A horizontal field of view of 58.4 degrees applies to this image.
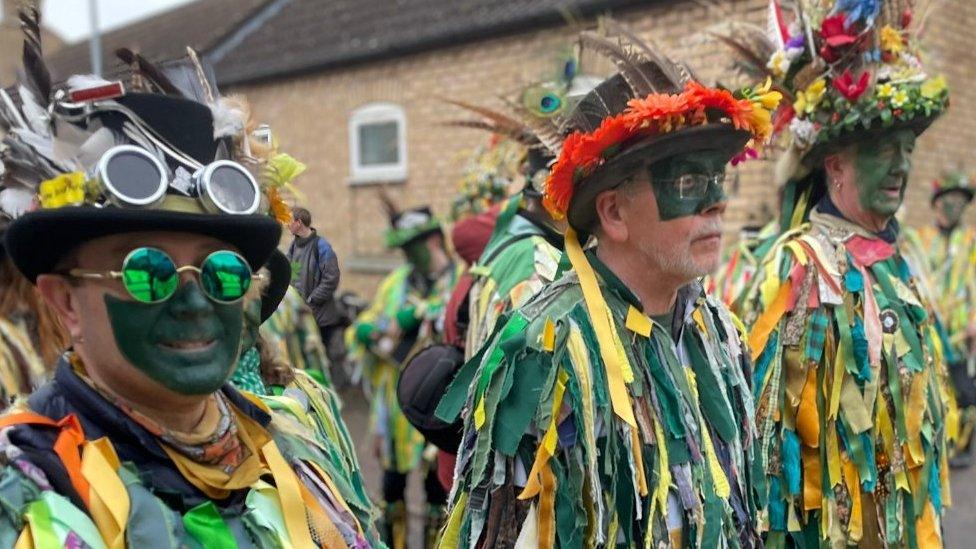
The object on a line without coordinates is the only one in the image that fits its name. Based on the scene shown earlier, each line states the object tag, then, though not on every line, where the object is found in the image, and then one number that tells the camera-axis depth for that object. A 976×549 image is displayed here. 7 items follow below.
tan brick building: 7.76
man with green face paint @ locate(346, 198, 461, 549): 5.12
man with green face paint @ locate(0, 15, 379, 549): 1.41
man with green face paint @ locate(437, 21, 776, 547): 2.17
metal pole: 10.05
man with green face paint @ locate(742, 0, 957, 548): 3.25
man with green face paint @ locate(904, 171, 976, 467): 6.88
